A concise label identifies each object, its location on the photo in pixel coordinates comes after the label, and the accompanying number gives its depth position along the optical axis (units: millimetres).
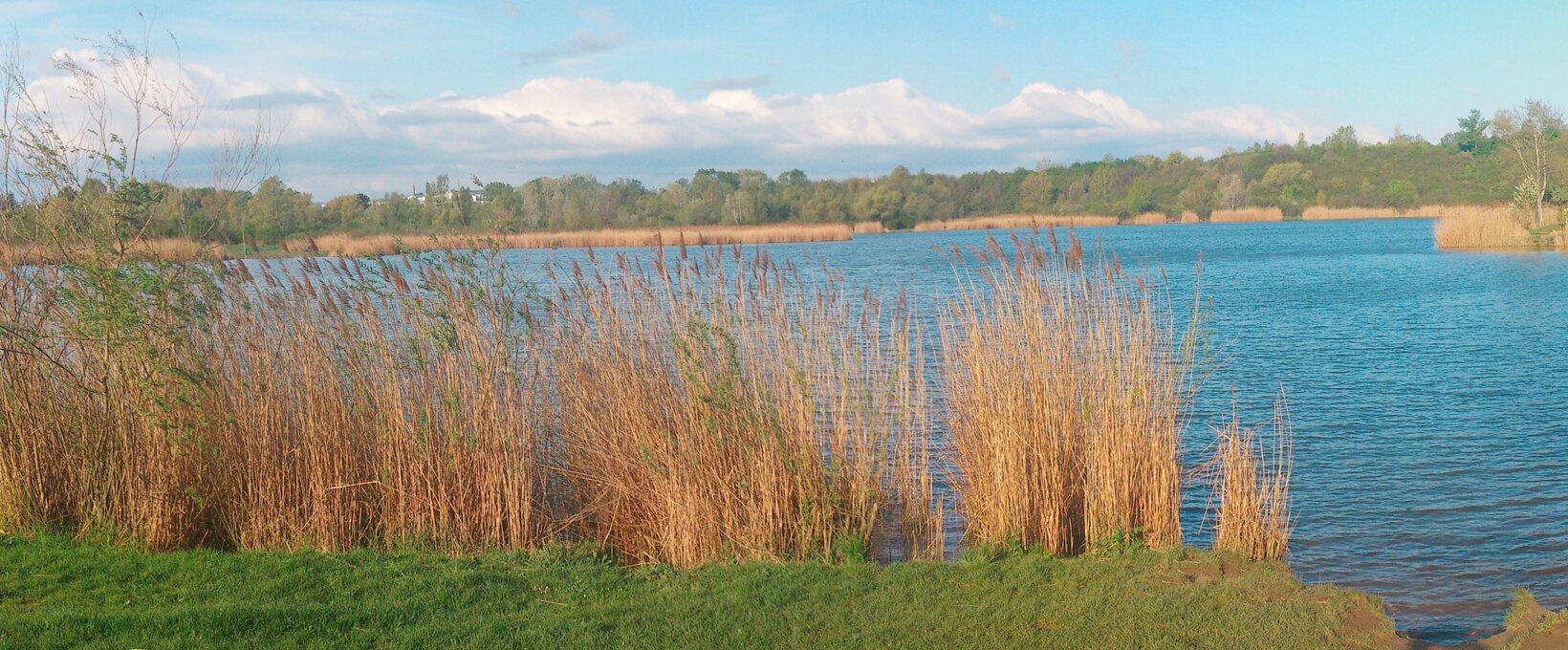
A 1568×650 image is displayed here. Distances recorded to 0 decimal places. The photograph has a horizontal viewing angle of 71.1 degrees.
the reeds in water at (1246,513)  6770
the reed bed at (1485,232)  39562
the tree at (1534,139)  49219
